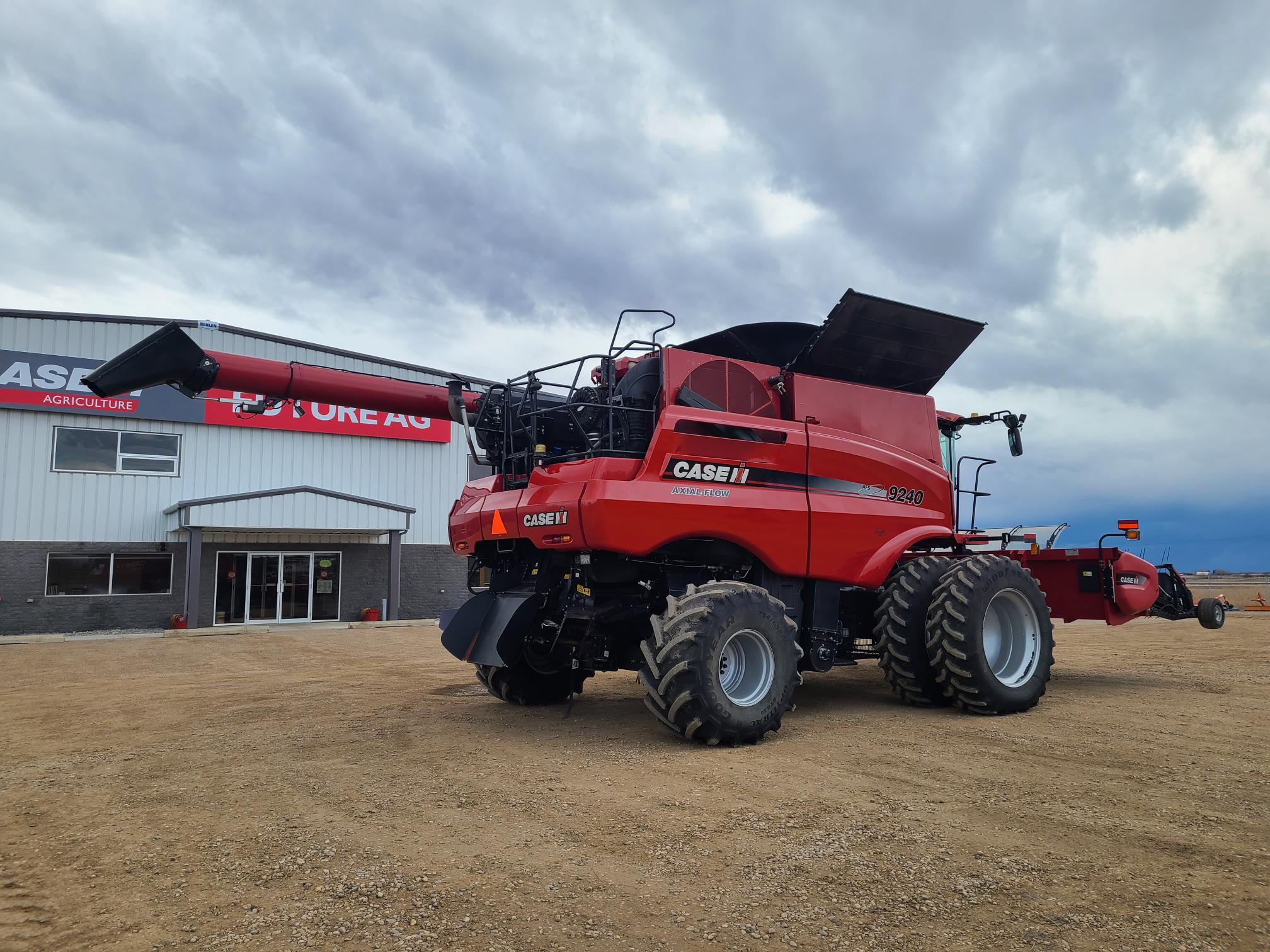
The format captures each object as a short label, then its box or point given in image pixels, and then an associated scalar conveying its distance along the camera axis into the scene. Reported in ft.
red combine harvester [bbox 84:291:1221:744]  21.17
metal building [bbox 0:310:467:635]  67.51
